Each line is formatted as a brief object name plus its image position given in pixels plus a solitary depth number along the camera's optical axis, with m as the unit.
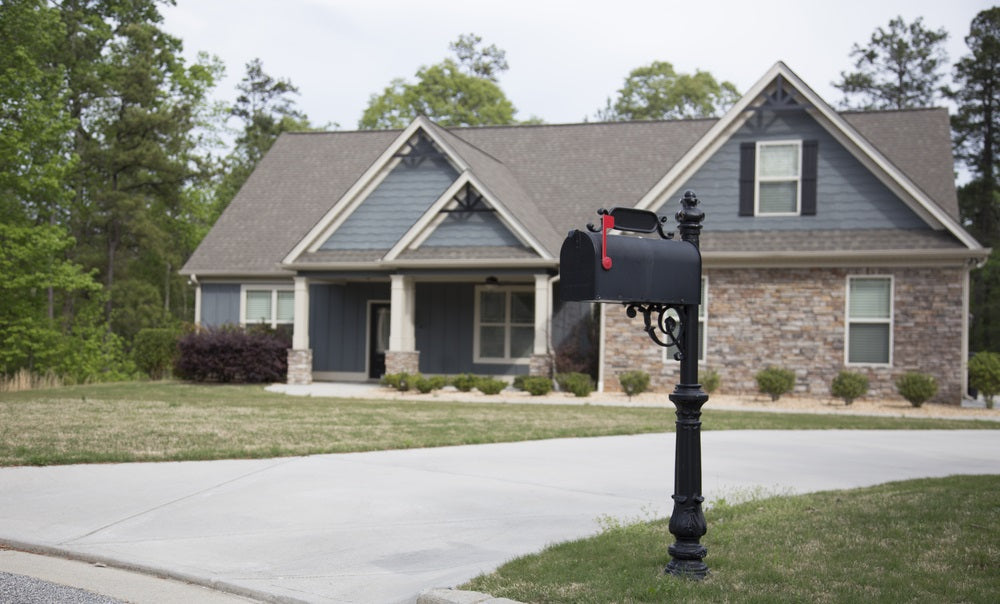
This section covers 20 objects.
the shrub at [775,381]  19.58
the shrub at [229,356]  23.86
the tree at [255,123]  49.14
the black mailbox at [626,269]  5.16
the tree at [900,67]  46.03
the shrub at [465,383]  21.50
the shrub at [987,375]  19.38
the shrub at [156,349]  26.28
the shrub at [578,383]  20.28
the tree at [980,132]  39.28
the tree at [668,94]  48.91
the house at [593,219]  19.95
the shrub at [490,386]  20.64
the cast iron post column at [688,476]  5.55
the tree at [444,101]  47.44
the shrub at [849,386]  19.09
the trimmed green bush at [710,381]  20.19
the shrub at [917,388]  18.58
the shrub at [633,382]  19.89
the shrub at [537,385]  20.48
